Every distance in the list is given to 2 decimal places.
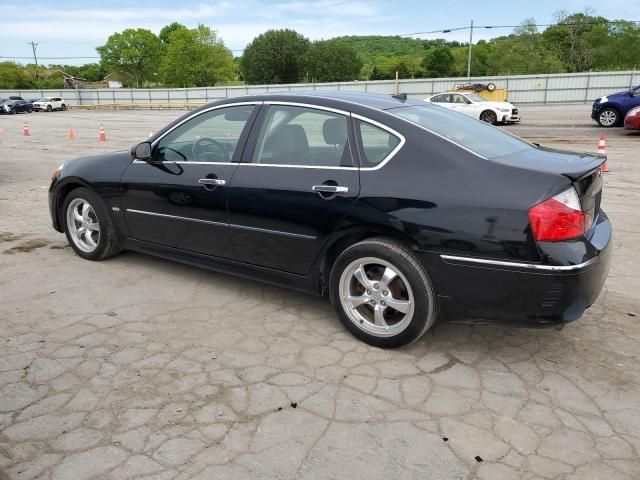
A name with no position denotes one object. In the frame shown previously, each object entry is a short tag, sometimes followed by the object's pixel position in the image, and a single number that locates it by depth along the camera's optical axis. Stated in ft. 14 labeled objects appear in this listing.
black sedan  9.98
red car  52.03
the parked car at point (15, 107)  153.99
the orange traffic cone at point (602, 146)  37.73
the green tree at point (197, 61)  286.87
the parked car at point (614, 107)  59.98
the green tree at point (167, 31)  377.91
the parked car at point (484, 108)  70.59
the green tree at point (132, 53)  349.61
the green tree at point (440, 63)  337.52
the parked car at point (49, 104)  165.89
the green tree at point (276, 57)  315.99
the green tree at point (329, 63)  317.01
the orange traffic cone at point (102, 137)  63.95
